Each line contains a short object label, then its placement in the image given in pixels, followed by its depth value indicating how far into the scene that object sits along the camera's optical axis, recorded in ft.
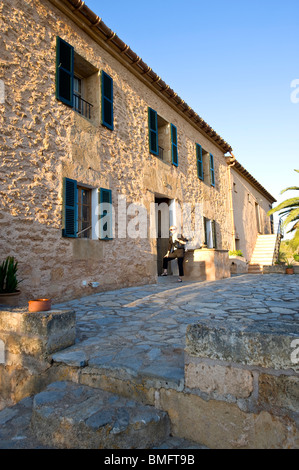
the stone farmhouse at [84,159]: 15.94
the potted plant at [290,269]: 36.68
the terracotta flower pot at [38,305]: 9.17
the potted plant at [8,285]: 12.78
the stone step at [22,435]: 5.95
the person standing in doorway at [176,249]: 26.30
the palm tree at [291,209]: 44.80
